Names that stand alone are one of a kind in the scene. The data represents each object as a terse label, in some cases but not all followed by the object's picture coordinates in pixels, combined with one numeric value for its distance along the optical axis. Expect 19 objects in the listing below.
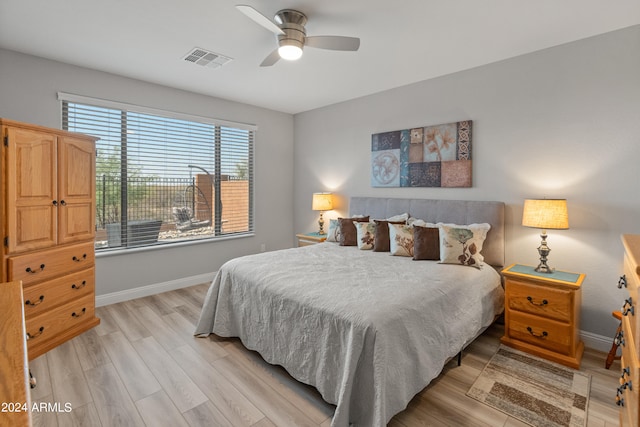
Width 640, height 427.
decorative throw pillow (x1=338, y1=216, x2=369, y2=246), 3.79
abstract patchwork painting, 3.41
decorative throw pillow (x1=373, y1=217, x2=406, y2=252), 3.44
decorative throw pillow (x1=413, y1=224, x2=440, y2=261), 3.00
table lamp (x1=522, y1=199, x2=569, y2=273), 2.53
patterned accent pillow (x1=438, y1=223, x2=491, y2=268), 2.84
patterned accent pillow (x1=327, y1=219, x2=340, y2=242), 4.04
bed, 1.73
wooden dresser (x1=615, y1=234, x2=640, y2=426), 1.00
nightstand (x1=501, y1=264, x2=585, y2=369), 2.41
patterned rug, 1.89
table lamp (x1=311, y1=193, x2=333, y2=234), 4.65
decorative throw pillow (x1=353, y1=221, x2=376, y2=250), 3.56
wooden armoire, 2.39
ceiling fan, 2.29
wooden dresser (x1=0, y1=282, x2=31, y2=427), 0.62
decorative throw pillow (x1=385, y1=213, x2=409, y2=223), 3.62
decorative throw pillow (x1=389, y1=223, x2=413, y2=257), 3.20
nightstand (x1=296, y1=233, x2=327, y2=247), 4.50
